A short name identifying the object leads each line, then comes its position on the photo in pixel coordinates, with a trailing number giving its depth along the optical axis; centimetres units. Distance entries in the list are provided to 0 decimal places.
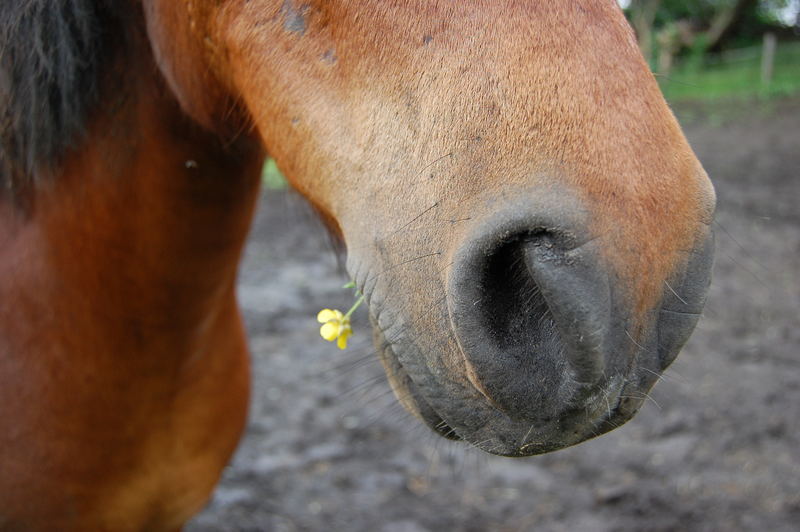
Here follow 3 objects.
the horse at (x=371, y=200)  57
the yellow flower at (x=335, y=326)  67
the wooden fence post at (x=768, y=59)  702
